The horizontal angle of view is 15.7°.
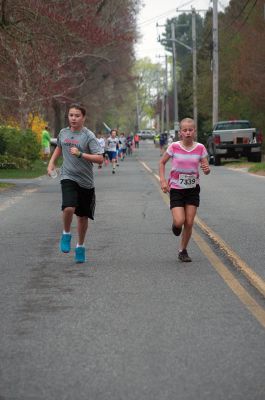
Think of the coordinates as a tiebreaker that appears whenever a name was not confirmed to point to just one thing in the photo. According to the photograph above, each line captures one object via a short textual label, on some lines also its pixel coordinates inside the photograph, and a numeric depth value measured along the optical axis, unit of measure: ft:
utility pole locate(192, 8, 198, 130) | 200.19
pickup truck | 135.33
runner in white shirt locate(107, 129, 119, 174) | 123.65
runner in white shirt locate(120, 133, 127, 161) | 179.05
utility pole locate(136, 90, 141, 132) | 616.63
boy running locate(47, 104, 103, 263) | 33.68
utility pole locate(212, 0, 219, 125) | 164.14
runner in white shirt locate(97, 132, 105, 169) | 132.96
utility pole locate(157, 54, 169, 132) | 365.47
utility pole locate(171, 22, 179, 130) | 244.55
